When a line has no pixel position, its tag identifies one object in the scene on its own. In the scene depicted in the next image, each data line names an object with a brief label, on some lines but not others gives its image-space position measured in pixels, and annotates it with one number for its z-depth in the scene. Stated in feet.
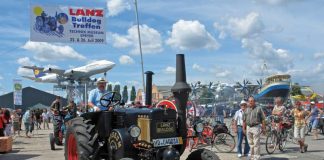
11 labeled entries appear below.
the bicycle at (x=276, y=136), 38.99
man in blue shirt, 25.41
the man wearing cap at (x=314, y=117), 57.32
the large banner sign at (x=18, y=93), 90.02
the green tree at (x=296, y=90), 225.66
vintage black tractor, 19.58
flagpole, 67.76
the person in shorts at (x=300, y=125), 39.60
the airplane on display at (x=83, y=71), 174.40
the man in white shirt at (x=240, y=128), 37.32
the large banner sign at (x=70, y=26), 53.67
